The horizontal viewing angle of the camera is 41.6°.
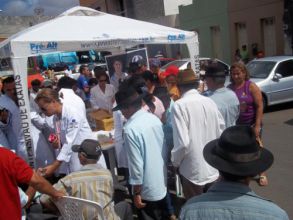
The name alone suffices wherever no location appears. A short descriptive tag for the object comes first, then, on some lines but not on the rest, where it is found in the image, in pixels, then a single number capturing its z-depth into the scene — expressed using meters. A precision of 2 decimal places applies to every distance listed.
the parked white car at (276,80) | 10.85
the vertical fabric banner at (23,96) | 4.78
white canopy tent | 4.82
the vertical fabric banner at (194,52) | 6.67
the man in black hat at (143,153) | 3.49
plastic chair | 2.94
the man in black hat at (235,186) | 1.70
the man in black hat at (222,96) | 4.18
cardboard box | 5.98
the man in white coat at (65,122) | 4.12
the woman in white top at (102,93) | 6.96
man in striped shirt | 3.10
